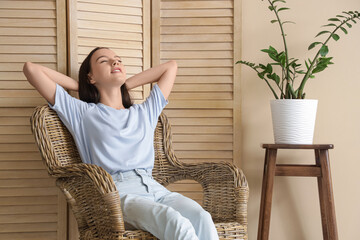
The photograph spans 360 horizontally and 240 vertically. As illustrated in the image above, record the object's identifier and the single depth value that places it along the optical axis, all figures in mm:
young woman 2959
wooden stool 3451
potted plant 3443
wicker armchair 2802
